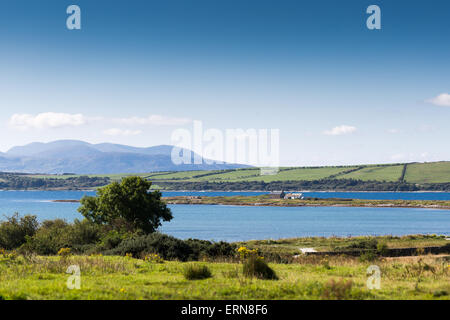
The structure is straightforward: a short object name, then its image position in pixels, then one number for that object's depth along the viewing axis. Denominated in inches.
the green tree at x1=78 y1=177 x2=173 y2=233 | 2062.0
